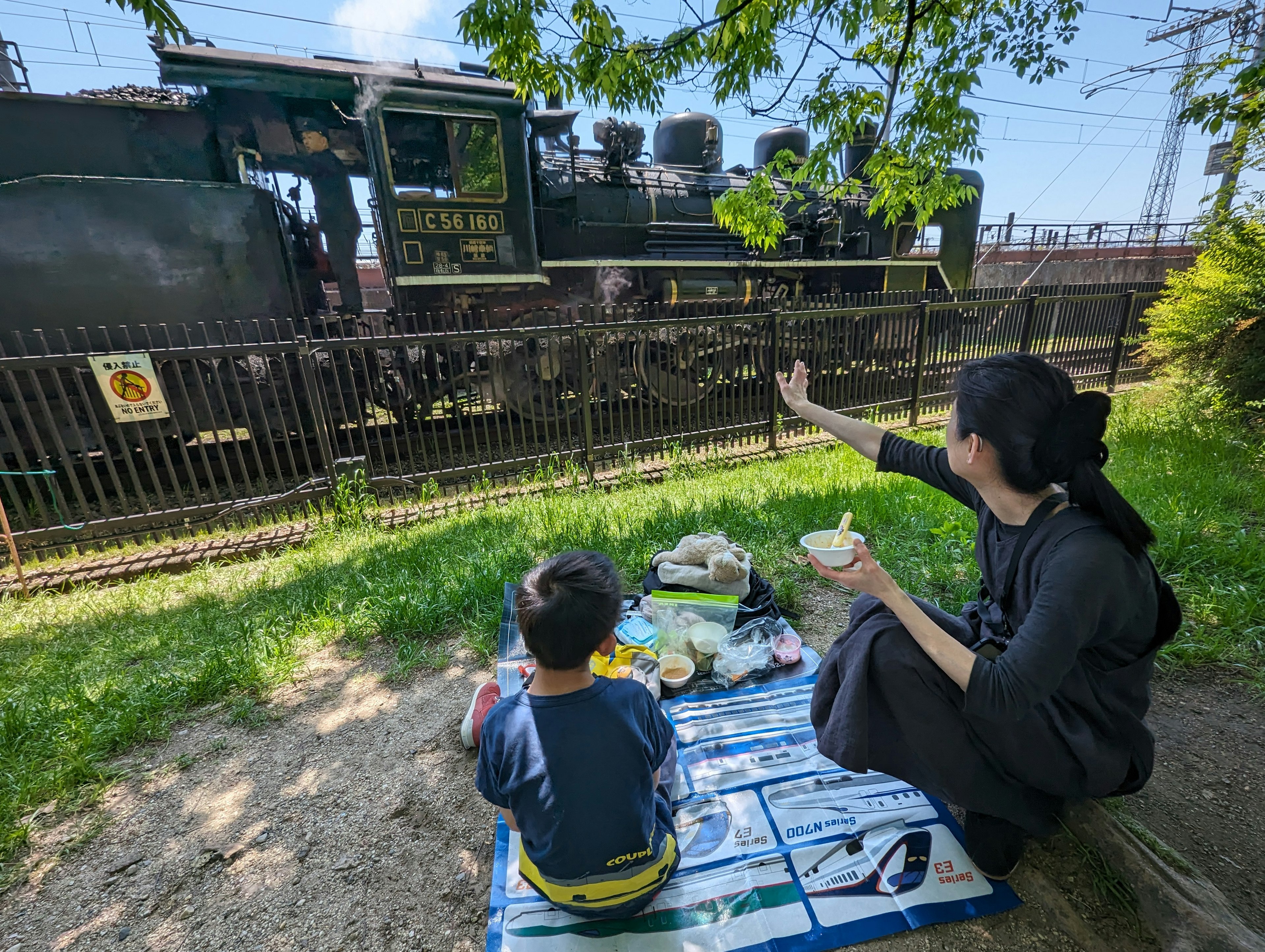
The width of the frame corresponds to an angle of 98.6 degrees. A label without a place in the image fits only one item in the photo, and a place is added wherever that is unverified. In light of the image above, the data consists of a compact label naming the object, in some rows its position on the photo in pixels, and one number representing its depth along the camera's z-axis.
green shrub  4.55
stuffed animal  2.69
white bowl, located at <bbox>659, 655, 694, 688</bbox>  2.29
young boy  1.22
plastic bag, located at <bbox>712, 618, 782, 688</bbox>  2.32
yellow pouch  2.16
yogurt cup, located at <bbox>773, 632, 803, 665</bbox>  2.41
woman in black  1.19
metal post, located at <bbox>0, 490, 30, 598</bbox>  3.42
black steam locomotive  4.55
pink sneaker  2.07
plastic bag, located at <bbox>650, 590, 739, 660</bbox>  2.46
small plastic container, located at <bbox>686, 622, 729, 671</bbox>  2.37
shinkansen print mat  1.41
